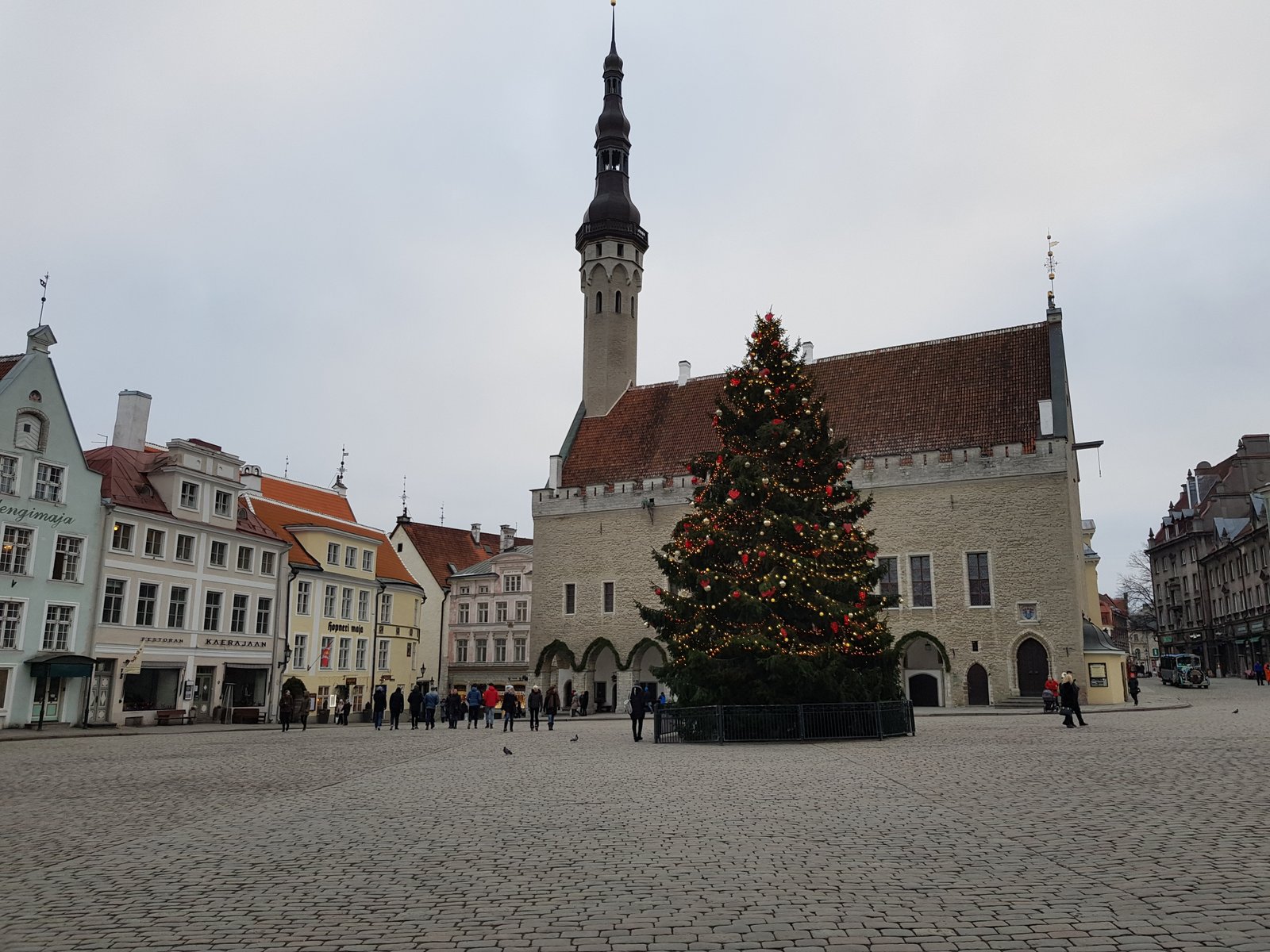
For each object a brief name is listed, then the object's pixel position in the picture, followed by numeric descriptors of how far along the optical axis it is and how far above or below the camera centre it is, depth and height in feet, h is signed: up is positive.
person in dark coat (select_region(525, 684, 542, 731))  92.12 -1.93
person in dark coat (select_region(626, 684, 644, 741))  71.46 -1.85
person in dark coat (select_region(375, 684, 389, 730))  96.37 -2.00
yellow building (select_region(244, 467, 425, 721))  131.23 +11.62
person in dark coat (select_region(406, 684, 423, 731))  97.39 -2.12
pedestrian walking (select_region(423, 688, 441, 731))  97.86 -2.45
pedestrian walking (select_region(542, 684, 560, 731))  95.00 -2.26
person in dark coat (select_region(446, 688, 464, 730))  97.25 -2.43
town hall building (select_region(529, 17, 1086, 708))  123.95 +25.50
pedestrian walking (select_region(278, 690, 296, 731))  94.84 -2.43
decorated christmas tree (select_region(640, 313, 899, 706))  68.85 +8.24
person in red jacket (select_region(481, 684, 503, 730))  95.25 -1.72
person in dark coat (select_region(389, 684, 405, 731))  96.12 -2.30
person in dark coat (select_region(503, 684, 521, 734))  89.97 -2.12
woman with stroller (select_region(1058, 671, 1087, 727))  73.72 -1.15
